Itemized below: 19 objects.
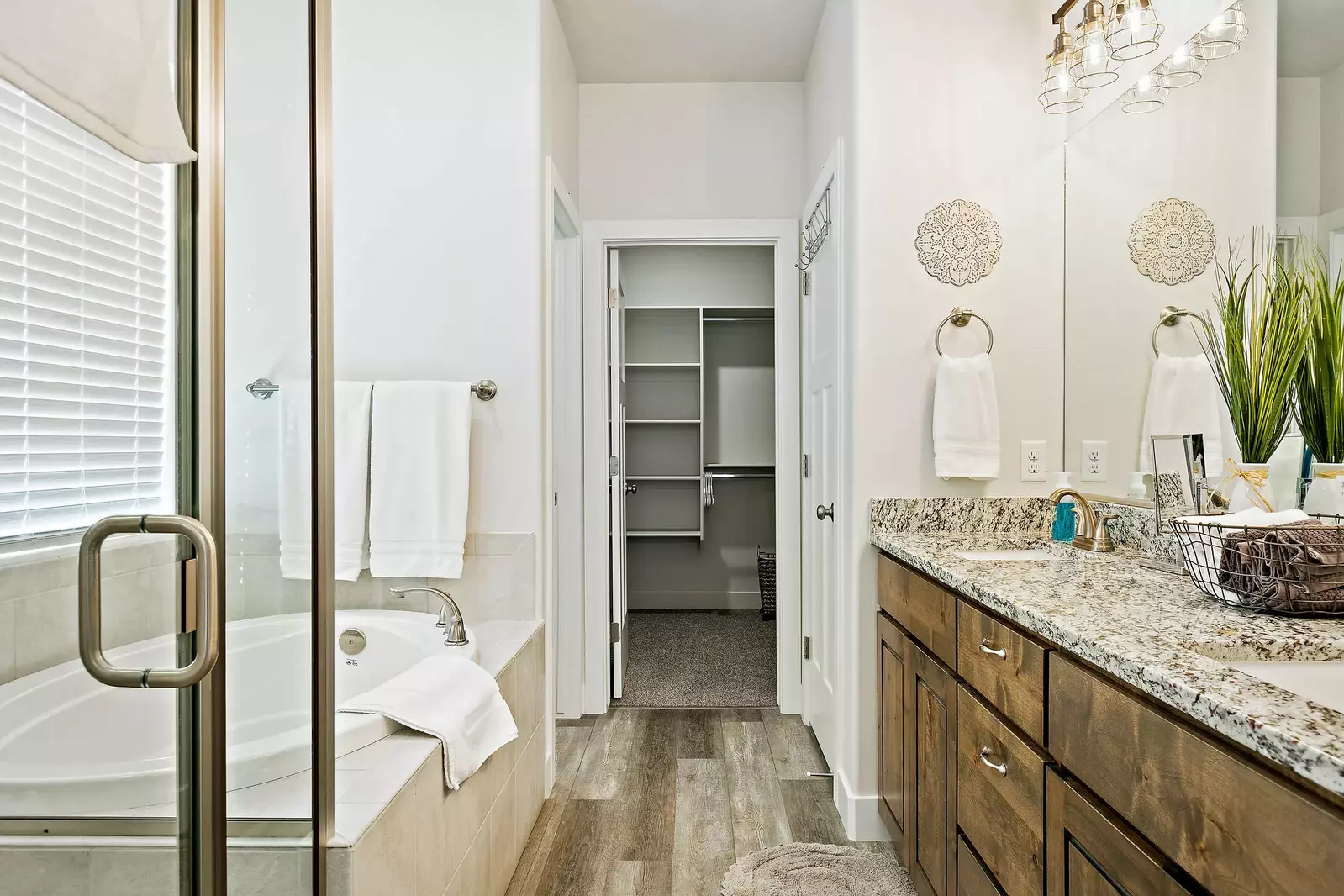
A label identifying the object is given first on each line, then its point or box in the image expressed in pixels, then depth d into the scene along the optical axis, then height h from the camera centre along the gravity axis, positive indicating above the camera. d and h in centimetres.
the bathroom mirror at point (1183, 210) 139 +53
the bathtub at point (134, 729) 63 -28
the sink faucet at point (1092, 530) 193 -21
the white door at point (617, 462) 331 -6
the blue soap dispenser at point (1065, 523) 204 -20
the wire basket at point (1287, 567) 112 -18
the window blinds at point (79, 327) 61 +11
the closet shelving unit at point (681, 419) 517 +19
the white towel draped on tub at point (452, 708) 157 -56
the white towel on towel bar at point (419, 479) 240 -10
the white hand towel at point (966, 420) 218 +8
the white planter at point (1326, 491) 129 -7
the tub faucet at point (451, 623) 215 -50
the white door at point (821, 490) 255 -15
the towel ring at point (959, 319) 224 +38
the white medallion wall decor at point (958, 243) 225 +61
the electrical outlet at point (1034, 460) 228 -3
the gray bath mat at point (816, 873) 196 -113
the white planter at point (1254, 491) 144 -8
